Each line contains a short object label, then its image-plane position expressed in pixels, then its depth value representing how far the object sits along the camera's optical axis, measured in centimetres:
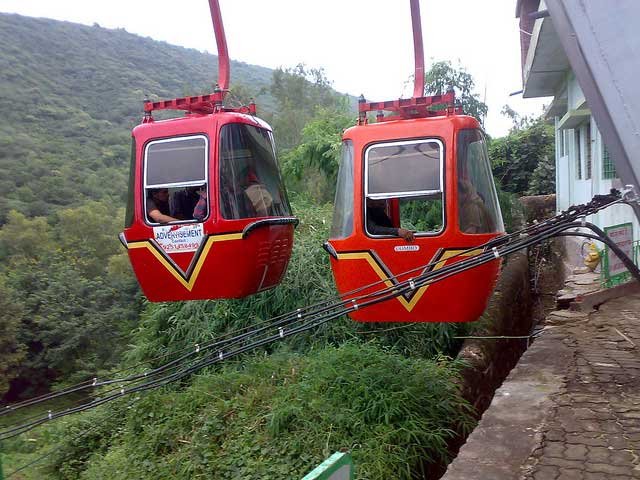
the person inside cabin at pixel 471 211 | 374
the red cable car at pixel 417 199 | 373
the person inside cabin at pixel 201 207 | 407
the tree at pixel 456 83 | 1306
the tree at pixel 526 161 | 1617
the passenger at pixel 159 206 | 420
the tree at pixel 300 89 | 2825
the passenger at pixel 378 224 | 383
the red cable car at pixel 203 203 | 402
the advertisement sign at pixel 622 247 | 605
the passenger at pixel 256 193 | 415
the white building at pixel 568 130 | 811
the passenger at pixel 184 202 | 427
